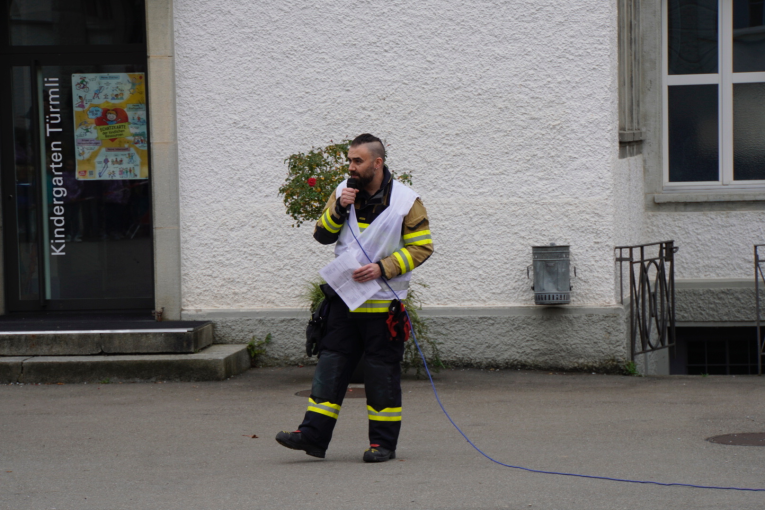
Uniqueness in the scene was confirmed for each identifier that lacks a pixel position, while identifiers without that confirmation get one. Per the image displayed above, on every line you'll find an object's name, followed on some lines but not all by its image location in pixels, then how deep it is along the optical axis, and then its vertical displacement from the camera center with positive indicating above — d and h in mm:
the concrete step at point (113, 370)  16594 -1167
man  11086 -480
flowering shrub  15437 +355
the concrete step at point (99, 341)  16937 -952
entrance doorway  19328 +681
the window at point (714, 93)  20016 +1286
